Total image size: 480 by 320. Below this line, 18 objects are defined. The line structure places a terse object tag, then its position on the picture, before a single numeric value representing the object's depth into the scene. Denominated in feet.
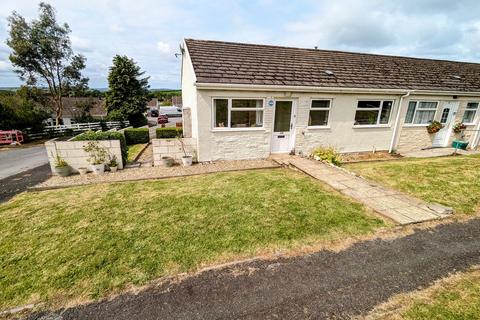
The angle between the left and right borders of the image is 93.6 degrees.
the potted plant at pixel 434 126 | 40.55
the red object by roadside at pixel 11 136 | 58.49
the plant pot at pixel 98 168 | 27.94
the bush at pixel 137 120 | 92.55
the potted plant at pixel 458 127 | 42.19
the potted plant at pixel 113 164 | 29.04
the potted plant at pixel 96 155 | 28.07
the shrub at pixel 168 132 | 57.61
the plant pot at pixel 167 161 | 30.50
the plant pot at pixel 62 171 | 27.39
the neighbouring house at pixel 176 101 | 238.27
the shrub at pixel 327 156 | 31.20
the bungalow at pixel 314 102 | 30.81
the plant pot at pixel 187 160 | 30.66
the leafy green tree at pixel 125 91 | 87.45
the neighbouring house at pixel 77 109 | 100.94
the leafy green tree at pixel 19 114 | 60.97
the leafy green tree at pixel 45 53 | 72.43
